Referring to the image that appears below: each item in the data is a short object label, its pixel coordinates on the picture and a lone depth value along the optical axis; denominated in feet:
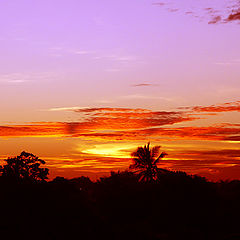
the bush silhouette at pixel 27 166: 239.50
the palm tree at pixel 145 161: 275.59
